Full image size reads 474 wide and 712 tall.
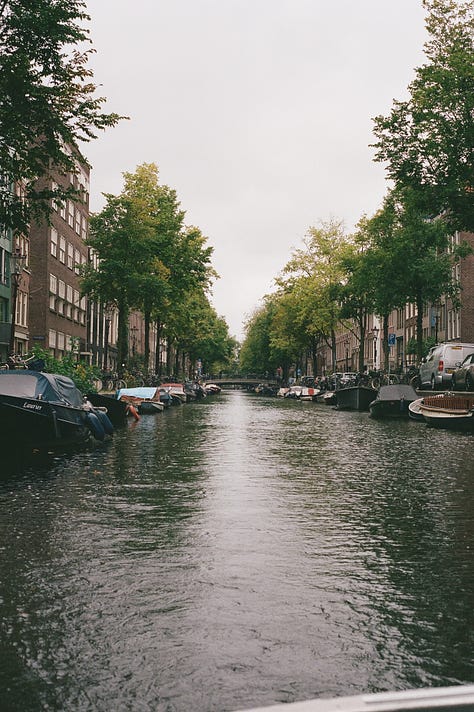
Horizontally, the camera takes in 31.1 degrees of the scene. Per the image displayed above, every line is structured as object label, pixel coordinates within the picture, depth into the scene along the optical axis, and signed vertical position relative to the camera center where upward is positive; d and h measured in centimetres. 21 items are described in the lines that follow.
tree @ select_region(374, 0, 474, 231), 2920 +894
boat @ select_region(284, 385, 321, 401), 6919 -42
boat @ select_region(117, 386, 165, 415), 3959 -61
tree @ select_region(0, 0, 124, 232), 2048 +701
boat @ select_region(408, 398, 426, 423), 3150 -79
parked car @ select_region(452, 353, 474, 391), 3146 +56
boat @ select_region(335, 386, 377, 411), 4659 -46
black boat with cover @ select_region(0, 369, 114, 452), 1783 -64
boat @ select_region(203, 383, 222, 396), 10331 -47
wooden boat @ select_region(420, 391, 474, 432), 2731 -69
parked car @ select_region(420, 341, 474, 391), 3647 +127
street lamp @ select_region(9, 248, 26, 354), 3544 +495
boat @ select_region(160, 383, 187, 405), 5497 -42
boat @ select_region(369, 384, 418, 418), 3712 -51
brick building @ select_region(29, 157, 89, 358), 5916 +753
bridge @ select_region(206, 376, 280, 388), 15016 +127
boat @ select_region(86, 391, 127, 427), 2768 -74
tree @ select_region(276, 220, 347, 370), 7712 +1031
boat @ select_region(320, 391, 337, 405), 5762 -66
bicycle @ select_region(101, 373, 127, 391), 4684 +15
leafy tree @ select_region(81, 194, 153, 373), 4891 +782
